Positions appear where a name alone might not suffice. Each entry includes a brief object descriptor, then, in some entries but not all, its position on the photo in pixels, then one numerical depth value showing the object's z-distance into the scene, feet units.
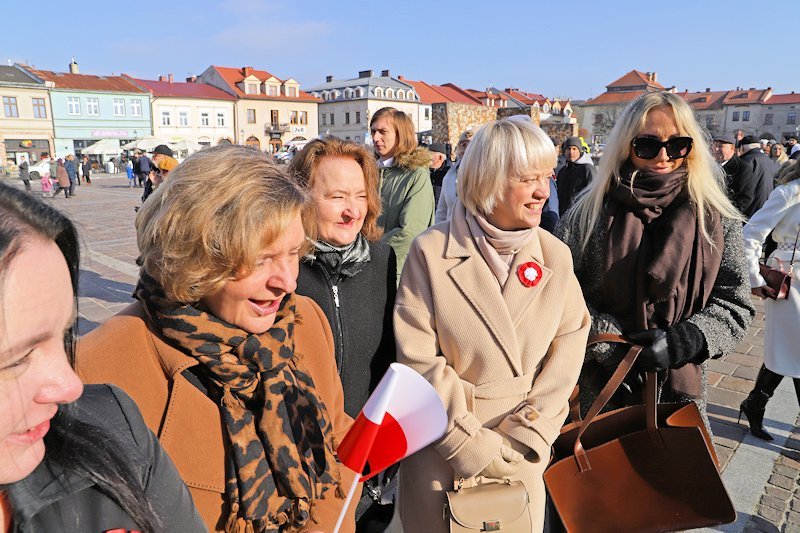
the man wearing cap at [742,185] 25.52
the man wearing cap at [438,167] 25.73
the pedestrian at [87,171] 95.81
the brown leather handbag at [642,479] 6.74
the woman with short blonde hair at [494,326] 6.21
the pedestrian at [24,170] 66.90
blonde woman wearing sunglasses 7.20
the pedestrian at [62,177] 67.72
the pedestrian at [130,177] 91.61
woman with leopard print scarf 4.63
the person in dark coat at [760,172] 25.45
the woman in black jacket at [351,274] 7.06
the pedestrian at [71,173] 71.27
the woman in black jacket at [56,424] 2.64
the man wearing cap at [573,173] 23.13
